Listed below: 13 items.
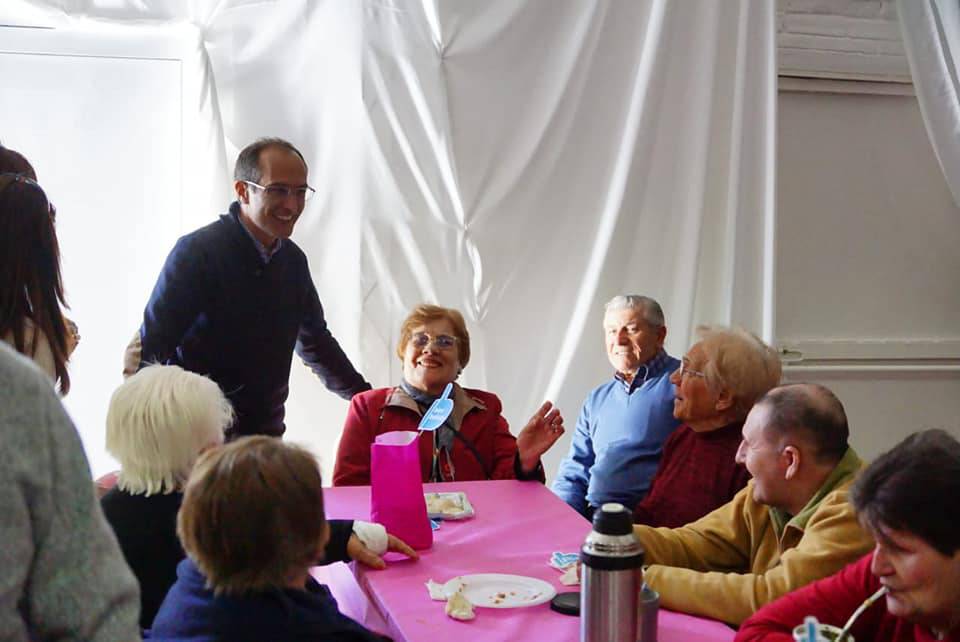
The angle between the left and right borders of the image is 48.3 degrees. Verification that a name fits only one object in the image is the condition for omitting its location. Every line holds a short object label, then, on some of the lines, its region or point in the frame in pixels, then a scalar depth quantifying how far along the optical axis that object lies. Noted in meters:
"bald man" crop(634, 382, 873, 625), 1.89
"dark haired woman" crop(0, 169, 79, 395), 2.12
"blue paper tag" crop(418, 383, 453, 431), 2.51
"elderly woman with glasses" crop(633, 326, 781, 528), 2.61
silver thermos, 1.53
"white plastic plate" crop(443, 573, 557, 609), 1.92
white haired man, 3.28
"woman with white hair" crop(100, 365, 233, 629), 1.98
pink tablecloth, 1.81
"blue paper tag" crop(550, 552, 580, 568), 2.15
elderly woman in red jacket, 3.13
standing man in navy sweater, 3.04
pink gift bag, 2.28
